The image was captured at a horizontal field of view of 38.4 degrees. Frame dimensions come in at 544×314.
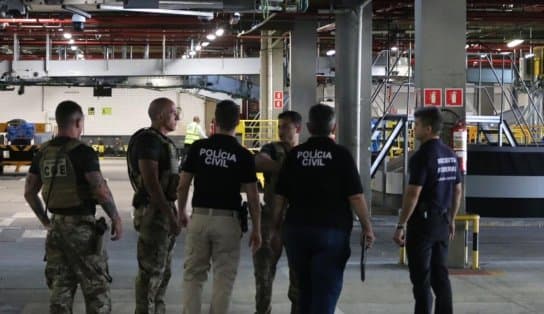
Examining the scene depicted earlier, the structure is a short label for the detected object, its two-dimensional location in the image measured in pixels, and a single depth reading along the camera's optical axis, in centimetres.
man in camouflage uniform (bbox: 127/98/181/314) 648
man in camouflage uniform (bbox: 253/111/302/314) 670
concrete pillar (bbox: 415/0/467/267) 1106
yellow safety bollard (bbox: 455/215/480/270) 1045
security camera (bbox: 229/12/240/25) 2060
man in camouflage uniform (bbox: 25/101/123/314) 587
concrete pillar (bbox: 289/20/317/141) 2146
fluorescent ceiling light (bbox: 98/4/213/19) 1611
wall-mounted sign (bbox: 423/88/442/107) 1100
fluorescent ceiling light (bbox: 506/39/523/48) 2755
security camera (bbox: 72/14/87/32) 1798
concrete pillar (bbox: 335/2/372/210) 1655
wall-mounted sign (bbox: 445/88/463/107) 1103
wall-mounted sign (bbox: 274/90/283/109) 2789
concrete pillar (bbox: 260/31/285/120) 2831
